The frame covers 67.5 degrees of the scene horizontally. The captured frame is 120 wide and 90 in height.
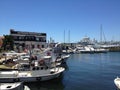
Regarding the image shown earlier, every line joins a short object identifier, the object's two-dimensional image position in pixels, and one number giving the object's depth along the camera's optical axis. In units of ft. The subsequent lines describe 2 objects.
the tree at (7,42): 124.14
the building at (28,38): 150.69
